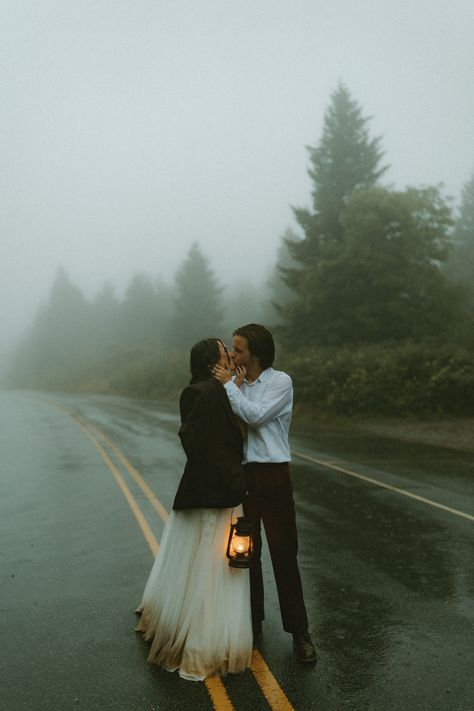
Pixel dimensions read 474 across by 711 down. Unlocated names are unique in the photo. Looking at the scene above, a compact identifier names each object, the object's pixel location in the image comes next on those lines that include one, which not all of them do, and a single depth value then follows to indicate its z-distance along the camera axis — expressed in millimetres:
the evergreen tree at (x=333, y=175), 32719
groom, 4527
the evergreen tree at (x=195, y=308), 57062
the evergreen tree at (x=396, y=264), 26578
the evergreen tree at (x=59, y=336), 87062
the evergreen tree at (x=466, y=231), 52938
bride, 4145
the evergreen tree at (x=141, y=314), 77438
